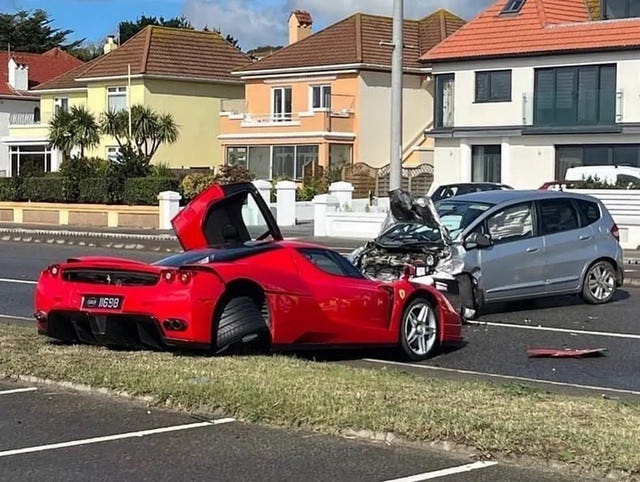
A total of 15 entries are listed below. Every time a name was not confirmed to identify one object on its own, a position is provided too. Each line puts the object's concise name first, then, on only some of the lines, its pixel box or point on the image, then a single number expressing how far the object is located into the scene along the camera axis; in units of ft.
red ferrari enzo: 34.71
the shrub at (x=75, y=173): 142.10
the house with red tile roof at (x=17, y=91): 228.22
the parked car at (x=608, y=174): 109.60
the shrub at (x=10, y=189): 151.53
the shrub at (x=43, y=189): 145.28
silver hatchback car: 50.44
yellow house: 193.67
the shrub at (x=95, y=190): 138.41
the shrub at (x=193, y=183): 130.11
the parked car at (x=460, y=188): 106.73
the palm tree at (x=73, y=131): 180.75
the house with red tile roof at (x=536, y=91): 135.95
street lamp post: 88.17
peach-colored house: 168.25
